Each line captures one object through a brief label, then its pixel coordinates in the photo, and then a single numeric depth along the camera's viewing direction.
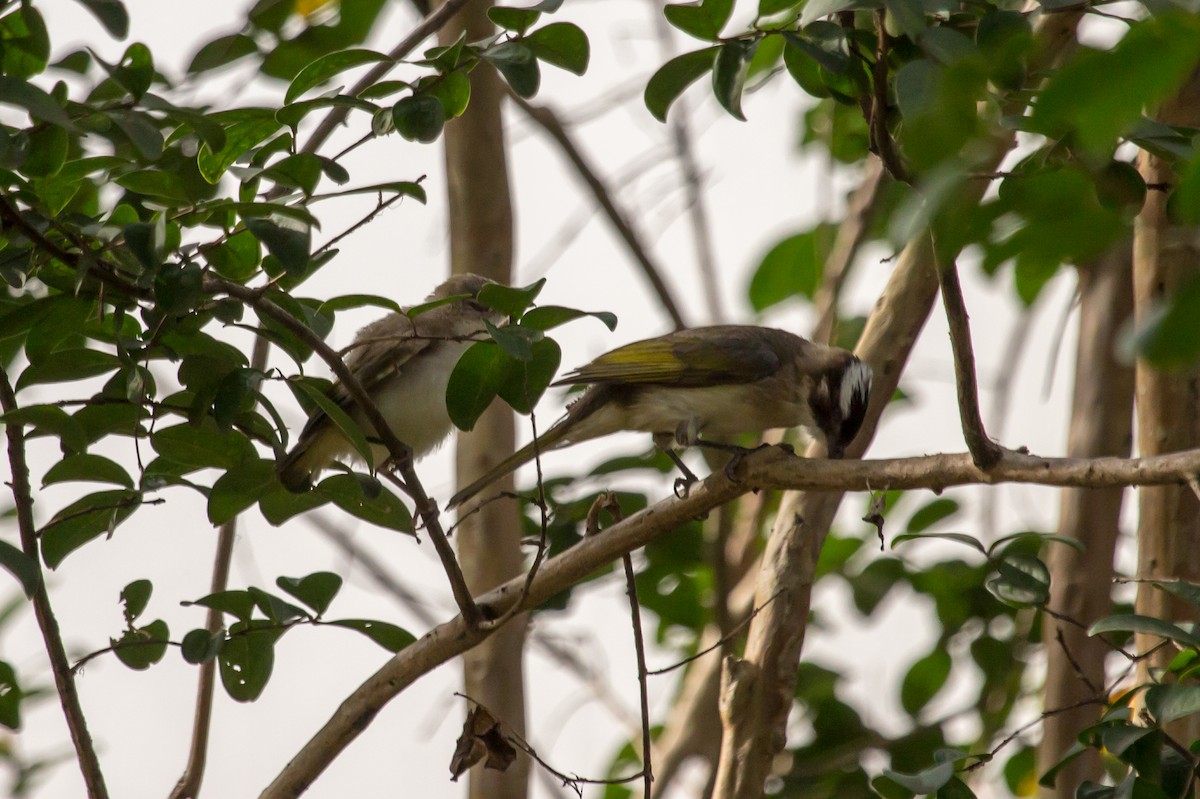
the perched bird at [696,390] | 7.98
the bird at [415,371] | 8.67
